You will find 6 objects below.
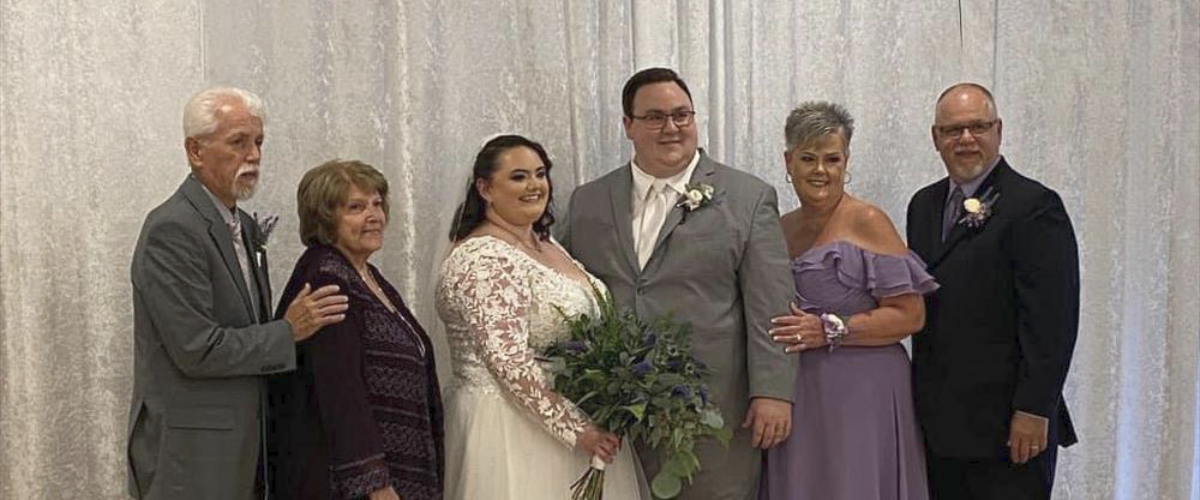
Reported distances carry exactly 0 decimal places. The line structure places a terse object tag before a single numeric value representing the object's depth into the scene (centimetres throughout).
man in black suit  335
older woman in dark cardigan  284
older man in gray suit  278
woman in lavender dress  338
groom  331
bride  310
